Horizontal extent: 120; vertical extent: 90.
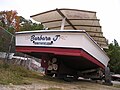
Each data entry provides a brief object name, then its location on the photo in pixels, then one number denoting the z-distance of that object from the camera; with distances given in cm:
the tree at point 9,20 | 1930
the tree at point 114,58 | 1778
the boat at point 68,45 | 359
